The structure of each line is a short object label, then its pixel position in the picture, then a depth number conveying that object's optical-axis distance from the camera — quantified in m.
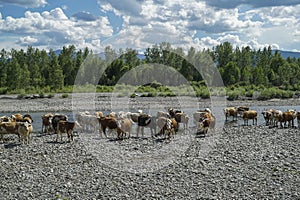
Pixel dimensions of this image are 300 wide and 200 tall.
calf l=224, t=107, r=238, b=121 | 29.16
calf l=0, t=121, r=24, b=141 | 18.77
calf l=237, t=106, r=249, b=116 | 31.29
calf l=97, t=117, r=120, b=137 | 20.00
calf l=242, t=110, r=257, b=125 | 26.66
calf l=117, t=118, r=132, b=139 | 19.59
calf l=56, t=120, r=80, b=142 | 18.86
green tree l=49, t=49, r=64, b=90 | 68.19
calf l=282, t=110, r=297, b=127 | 25.11
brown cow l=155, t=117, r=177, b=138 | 19.82
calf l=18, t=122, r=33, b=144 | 18.39
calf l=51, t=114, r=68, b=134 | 20.89
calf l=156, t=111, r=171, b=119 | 23.41
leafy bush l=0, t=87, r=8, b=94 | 65.25
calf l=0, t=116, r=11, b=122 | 21.60
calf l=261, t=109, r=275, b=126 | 25.94
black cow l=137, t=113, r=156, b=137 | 21.08
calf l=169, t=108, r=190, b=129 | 24.00
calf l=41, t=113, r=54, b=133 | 22.29
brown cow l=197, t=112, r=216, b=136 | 21.19
